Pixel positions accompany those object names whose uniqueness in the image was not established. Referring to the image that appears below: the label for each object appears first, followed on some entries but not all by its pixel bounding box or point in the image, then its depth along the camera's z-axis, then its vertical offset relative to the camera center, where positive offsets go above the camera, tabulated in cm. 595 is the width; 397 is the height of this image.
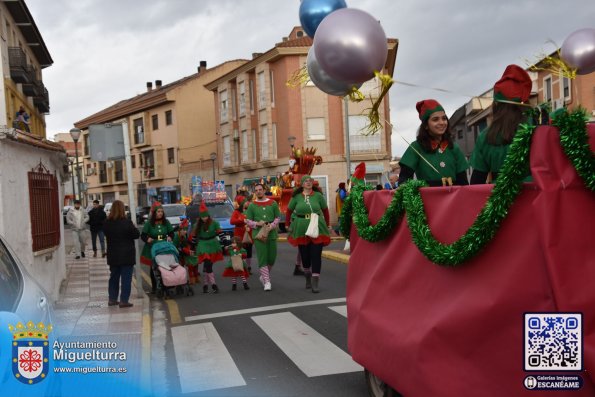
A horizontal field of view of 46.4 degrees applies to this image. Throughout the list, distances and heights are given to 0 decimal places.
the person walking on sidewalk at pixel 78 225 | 1995 -113
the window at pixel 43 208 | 1073 -35
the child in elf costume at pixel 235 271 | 1186 -154
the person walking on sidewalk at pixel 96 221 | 2062 -106
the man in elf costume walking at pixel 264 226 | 1148 -81
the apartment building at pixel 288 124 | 3903 +306
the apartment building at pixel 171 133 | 5575 +410
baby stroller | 1117 -140
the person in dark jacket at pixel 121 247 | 1025 -93
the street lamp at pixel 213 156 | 4846 +166
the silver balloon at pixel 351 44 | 448 +84
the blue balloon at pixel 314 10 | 689 +165
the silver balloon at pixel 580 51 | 578 +93
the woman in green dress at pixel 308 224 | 1089 -78
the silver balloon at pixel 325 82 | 515 +73
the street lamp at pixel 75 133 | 3192 +247
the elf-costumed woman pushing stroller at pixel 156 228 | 1154 -75
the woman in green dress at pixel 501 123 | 425 +27
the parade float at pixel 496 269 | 319 -52
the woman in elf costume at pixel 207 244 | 1184 -109
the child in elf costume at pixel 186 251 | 1211 -122
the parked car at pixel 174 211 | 2519 -111
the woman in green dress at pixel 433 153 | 524 +12
